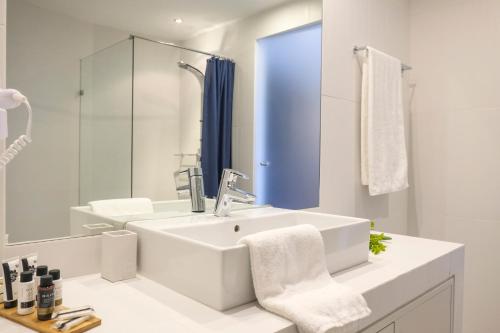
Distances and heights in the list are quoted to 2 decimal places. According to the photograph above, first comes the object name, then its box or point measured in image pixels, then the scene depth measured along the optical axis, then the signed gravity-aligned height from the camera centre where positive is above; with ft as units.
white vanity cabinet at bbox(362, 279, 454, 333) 3.55 -1.54
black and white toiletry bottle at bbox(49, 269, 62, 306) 2.75 -0.90
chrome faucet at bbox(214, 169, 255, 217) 4.59 -0.38
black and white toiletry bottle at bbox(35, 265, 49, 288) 2.73 -0.80
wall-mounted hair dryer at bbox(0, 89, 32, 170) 2.80 +0.40
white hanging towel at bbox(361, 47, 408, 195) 6.28 +0.67
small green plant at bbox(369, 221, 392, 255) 4.59 -0.98
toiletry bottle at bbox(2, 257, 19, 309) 2.72 -0.89
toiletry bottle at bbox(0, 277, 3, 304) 2.83 -0.97
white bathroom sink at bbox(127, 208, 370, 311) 2.86 -0.77
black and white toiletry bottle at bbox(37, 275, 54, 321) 2.55 -0.92
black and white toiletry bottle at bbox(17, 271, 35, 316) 2.63 -0.93
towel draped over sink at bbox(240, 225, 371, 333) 2.72 -0.98
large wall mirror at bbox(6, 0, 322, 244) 3.44 +0.73
